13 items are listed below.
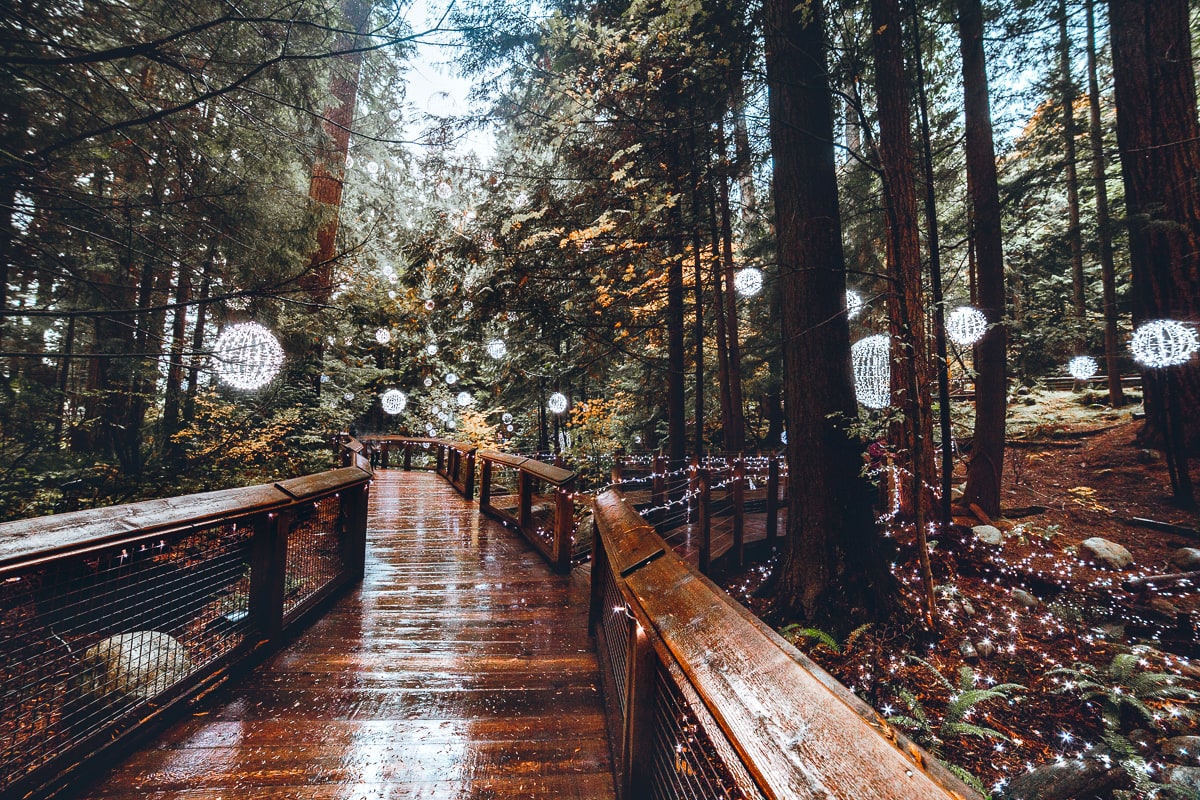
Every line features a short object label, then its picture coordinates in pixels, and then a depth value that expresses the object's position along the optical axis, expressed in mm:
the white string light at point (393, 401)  16656
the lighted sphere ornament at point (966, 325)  6410
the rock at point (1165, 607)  4137
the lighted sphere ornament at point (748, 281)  9109
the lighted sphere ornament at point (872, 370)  7758
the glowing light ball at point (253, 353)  6832
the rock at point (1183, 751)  2682
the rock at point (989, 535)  5766
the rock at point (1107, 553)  5113
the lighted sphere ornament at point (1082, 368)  12470
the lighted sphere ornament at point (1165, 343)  5875
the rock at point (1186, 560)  4762
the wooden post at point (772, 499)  6938
